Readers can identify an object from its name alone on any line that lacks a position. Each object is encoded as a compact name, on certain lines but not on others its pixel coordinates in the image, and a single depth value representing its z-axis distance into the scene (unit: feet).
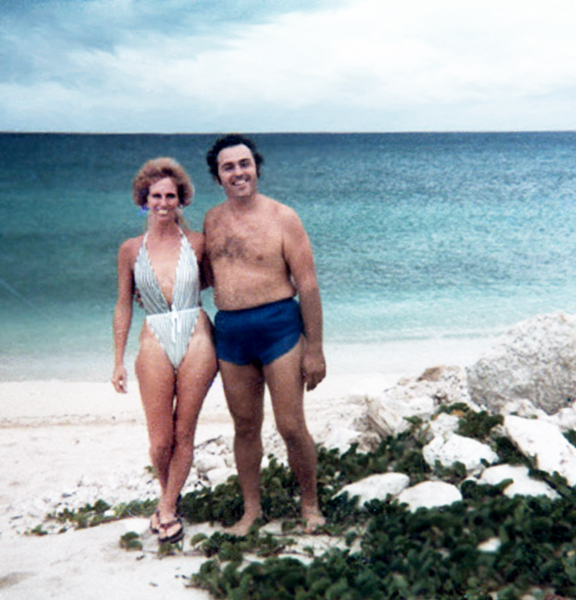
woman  14.88
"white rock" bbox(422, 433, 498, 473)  16.29
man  14.32
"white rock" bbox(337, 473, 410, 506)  15.81
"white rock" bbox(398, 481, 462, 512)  14.99
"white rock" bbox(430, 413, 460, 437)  17.99
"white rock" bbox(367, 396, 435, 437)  18.54
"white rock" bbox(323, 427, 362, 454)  19.31
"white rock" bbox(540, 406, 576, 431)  18.37
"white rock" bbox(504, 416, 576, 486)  15.64
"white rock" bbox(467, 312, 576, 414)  19.56
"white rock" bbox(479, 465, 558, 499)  15.21
